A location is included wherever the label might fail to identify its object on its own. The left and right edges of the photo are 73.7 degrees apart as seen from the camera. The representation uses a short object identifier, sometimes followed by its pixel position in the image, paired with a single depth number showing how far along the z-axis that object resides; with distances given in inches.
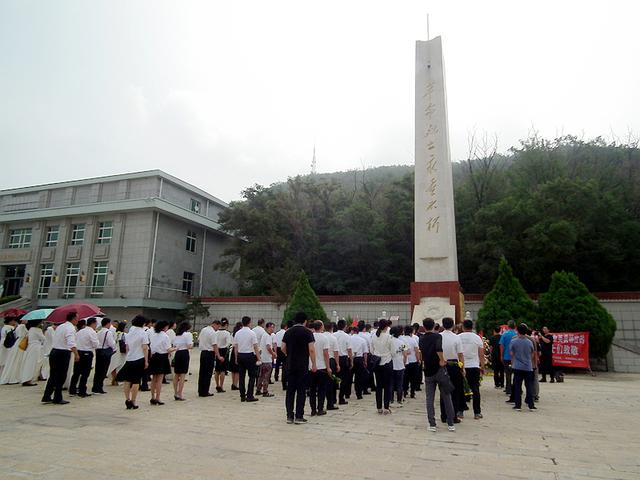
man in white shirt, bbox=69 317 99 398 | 301.7
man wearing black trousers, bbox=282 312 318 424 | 228.4
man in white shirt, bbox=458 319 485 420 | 250.2
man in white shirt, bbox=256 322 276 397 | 323.3
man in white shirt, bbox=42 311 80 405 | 275.6
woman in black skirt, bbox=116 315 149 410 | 262.4
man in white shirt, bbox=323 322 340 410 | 271.4
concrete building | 967.6
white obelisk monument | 612.4
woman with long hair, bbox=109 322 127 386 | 367.5
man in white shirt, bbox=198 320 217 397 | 321.7
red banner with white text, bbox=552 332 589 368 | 531.5
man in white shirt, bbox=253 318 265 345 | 336.4
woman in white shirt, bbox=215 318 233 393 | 343.0
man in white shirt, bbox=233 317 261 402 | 296.8
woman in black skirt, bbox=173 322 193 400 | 302.5
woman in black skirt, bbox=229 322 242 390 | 350.6
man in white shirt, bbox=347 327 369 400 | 299.4
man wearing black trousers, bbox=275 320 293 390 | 345.6
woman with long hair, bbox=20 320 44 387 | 364.5
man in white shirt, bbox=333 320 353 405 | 294.2
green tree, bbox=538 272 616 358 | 537.0
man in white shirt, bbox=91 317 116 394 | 331.9
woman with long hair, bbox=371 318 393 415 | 257.8
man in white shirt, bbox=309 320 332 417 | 252.7
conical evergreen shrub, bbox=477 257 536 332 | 571.8
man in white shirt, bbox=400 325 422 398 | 319.6
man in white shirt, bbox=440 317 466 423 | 233.1
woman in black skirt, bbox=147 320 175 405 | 279.0
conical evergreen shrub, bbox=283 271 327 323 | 685.3
